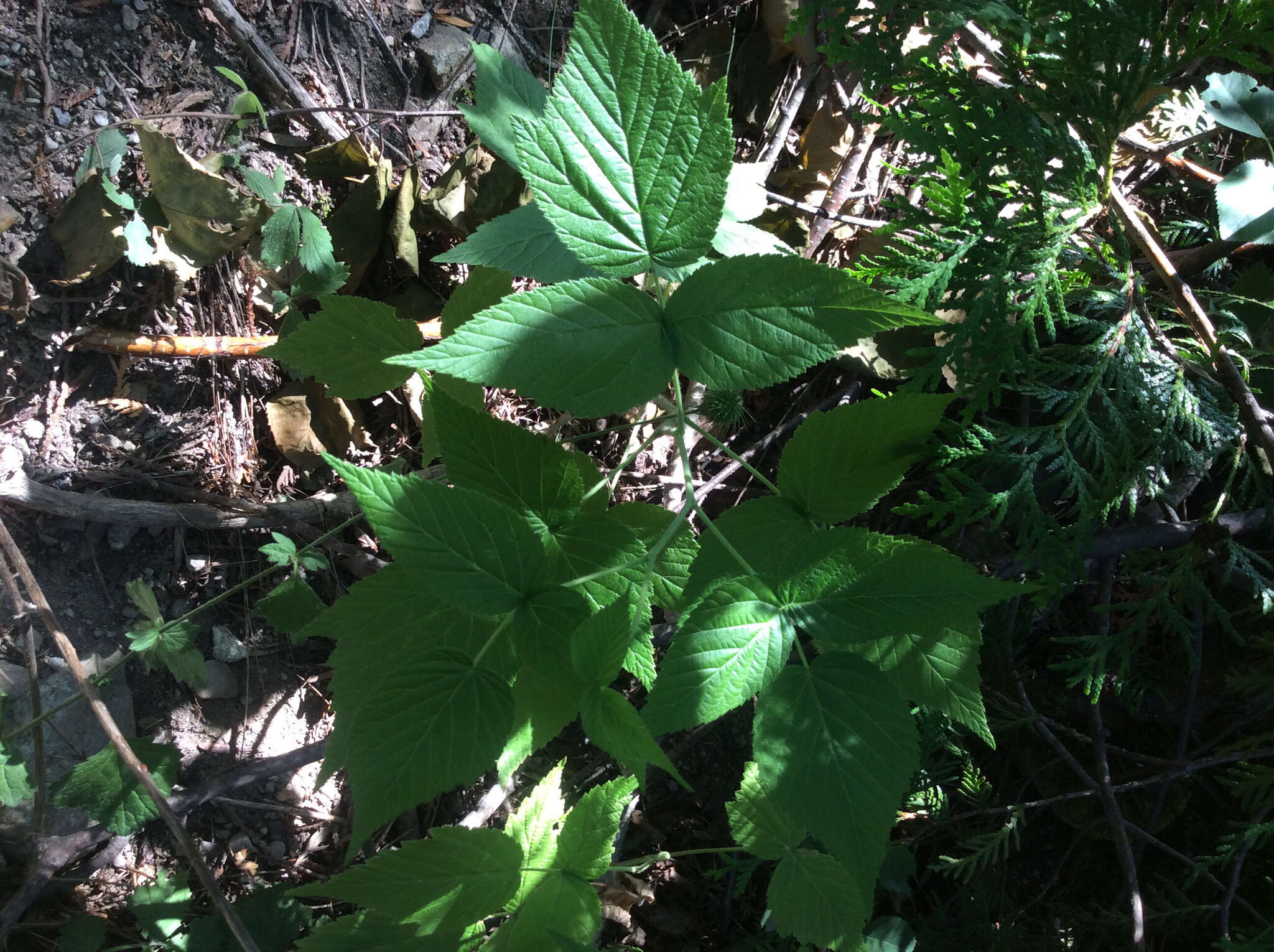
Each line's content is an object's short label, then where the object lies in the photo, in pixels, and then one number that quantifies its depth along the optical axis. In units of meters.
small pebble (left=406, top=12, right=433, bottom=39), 0.65
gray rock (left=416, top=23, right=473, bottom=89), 0.65
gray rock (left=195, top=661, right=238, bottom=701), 0.58
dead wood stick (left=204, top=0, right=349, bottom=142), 0.60
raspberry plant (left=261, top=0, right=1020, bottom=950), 0.34
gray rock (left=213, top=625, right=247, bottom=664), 0.58
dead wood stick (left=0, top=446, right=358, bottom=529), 0.54
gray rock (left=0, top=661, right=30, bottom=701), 0.54
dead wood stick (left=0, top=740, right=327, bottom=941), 0.51
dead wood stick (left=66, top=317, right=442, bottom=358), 0.57
